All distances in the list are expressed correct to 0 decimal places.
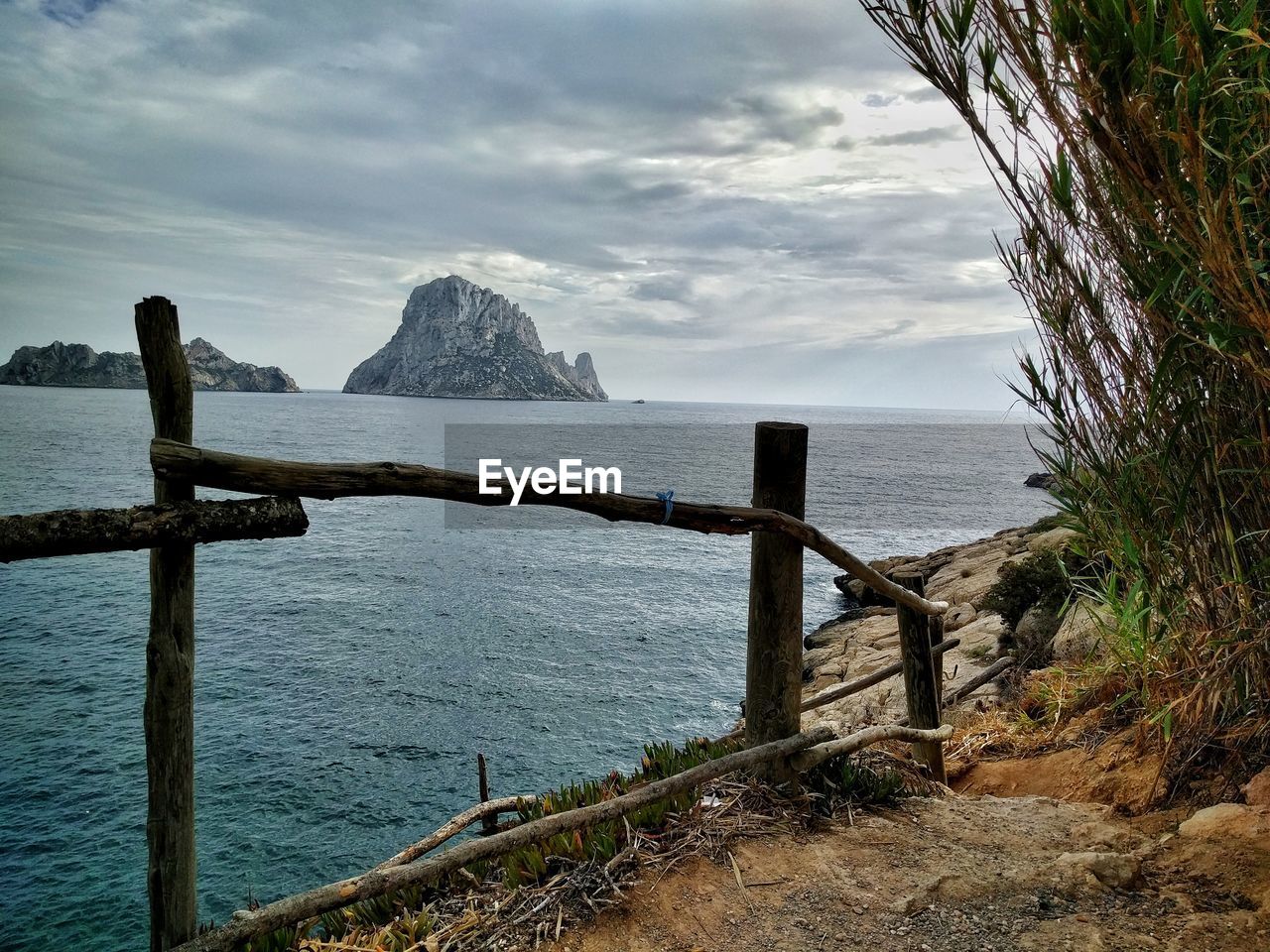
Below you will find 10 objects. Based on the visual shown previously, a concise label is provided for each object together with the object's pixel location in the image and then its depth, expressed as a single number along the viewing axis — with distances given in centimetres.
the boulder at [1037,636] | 899
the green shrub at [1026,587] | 1223
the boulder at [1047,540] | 1577
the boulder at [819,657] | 1673
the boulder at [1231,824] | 353
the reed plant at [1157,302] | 287
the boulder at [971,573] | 1800
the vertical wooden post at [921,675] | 536
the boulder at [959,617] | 1545
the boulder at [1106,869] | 349
